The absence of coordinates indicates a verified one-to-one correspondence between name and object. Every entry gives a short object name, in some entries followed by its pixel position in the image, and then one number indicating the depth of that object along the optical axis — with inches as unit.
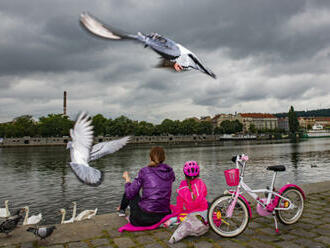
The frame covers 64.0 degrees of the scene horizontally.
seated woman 199.2
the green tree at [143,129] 5647.6
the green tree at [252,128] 7568.9
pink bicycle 191.8
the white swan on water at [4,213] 332.9
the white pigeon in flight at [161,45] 110.0
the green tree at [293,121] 6437.0
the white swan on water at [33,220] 341.8
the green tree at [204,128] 6522.1
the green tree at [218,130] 6811.0
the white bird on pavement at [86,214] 309.8
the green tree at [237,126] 6828.7
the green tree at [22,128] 4691.9
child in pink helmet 201.2
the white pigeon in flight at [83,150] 159.2
